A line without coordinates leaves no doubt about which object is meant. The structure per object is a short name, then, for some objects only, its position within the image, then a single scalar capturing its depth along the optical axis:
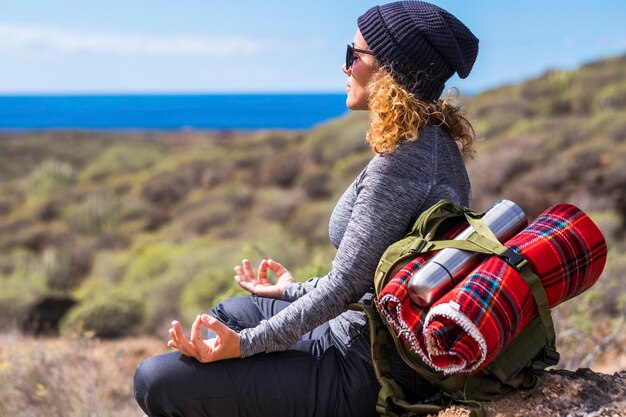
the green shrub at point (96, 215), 18.72
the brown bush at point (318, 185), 17.33
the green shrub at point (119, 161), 26.44
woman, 2.22
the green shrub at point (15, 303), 10.34
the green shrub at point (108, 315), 9.84
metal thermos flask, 1.93
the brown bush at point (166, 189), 20.95
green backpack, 2.02
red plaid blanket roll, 1.87
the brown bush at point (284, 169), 19.88
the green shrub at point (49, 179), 25.25
